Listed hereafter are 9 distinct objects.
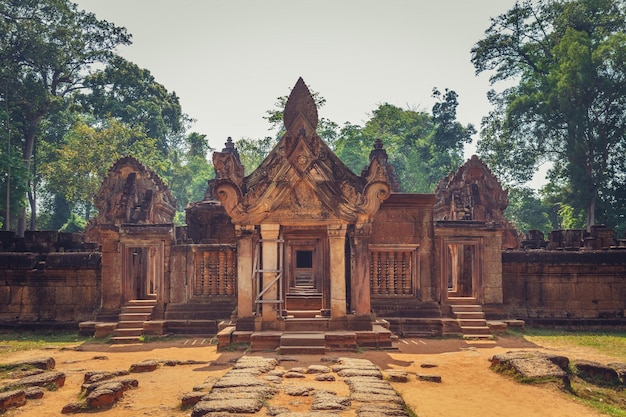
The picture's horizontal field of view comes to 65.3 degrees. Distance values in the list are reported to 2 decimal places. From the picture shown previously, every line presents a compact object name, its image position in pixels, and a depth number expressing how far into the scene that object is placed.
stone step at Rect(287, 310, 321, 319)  11.88
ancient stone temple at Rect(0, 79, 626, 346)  10.64
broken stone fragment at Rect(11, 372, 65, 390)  7.27
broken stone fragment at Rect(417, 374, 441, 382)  7.67
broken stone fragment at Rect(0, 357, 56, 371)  8.35
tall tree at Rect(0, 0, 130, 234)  30.84
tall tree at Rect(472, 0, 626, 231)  27.11
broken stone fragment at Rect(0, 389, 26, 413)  6.22
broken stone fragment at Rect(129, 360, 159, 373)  8.45
